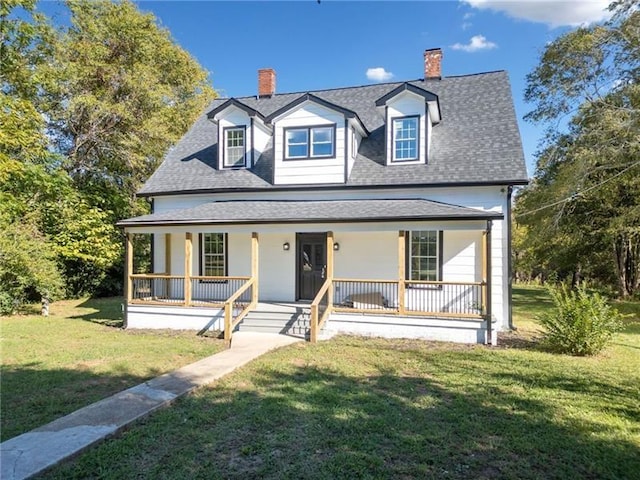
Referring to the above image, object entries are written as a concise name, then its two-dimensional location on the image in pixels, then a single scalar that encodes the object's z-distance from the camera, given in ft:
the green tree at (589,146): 43.93
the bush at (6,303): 42.29
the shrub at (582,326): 26.13
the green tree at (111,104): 55.16
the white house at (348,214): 32.53
